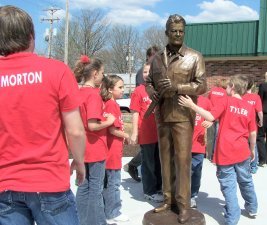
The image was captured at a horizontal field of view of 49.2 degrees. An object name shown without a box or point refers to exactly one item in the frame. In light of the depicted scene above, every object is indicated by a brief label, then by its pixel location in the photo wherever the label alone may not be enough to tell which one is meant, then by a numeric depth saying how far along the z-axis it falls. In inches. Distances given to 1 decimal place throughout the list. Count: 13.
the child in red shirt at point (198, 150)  142.9
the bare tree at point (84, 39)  1350.9
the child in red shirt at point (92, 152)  108.1
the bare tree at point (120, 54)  1728.0
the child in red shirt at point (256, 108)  194.6
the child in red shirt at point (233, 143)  124.2
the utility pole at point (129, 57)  1616.2
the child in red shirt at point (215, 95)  199.8
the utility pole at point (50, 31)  1149.7
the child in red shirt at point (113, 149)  122.8
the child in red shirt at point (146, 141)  151.8
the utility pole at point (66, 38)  862.3
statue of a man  112.1
